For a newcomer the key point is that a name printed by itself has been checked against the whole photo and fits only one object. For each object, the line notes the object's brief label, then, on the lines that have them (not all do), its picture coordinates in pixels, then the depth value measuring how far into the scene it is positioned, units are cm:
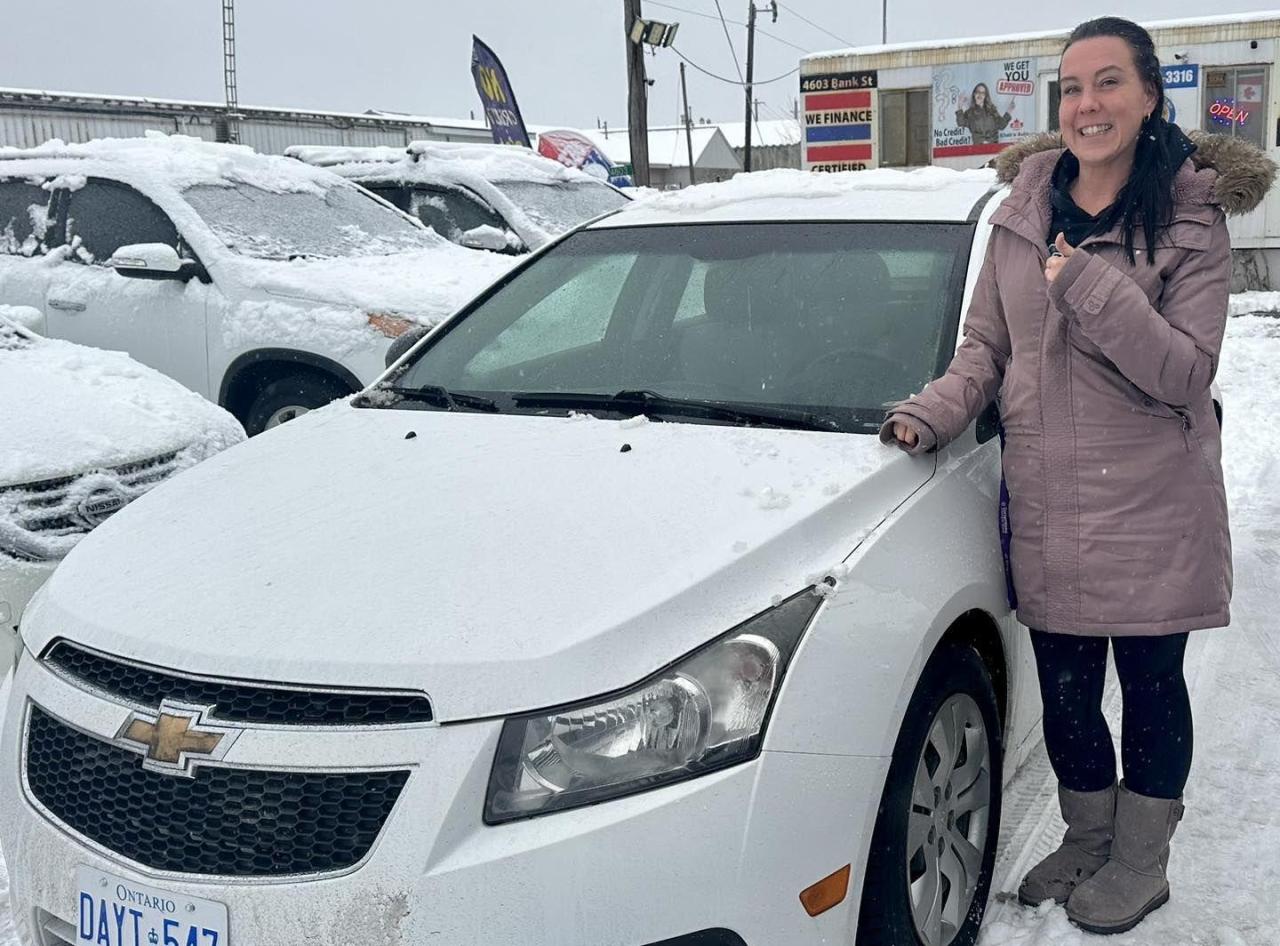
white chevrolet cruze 187
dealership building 1390
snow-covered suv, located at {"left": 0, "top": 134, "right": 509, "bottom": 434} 613
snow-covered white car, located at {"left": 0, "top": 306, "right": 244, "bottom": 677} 379
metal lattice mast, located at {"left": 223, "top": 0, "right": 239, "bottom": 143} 3631
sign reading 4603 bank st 1598
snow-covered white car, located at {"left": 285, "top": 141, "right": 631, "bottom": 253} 951
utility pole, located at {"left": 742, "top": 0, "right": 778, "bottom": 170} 4059
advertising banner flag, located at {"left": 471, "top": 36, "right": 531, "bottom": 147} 1961
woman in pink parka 239
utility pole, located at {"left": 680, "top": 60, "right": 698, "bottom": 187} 5506
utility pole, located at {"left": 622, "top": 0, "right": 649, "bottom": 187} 1803
